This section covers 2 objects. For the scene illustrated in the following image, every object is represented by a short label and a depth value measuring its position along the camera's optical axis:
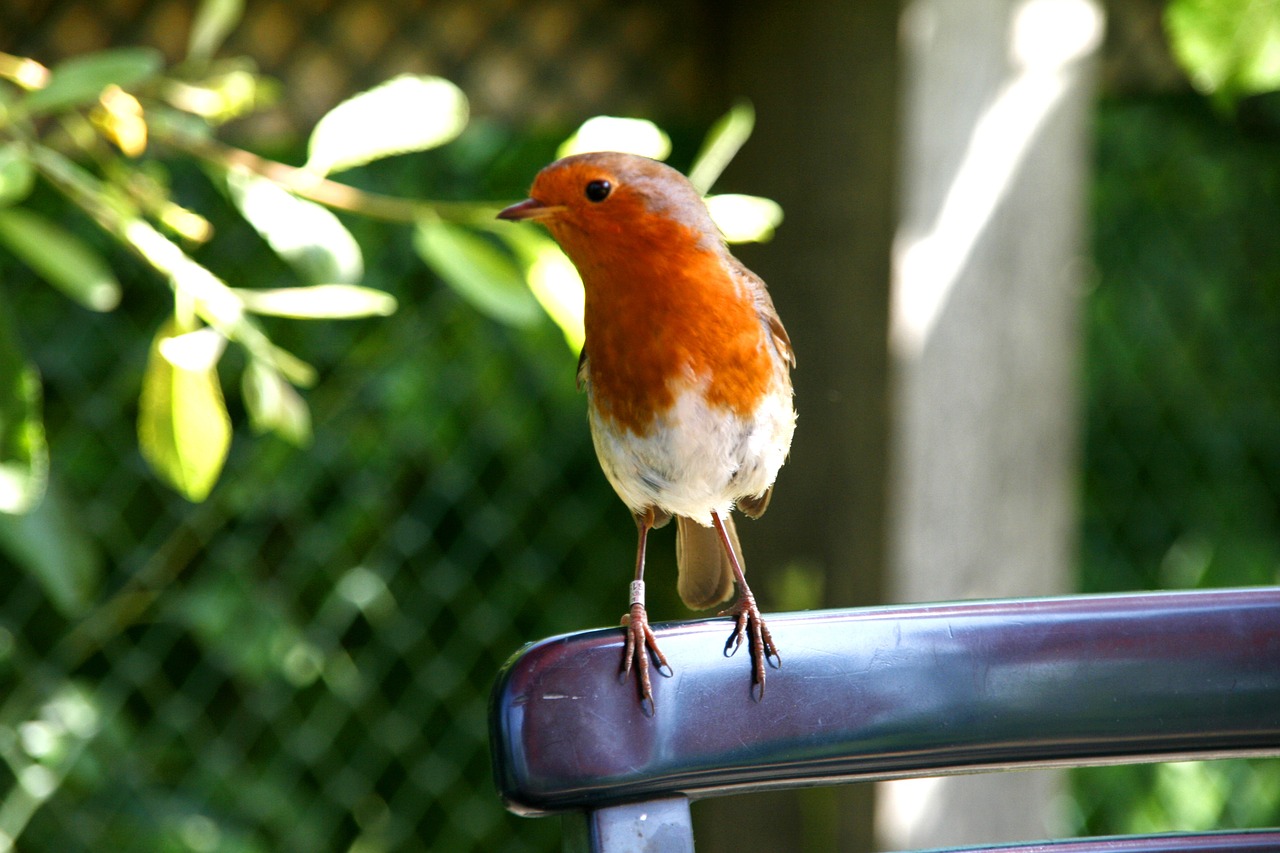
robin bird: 2.51
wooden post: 2.67
